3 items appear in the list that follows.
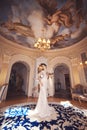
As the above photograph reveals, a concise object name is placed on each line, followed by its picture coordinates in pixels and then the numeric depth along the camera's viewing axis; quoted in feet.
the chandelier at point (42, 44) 17.32
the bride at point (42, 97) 12.10
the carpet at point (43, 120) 8.86
